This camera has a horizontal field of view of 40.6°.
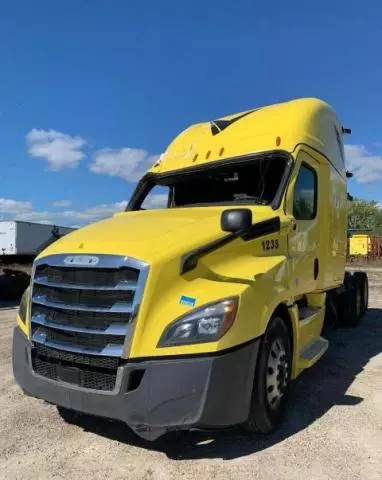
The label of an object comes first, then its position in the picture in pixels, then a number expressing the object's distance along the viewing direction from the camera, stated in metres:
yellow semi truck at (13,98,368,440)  3.73
